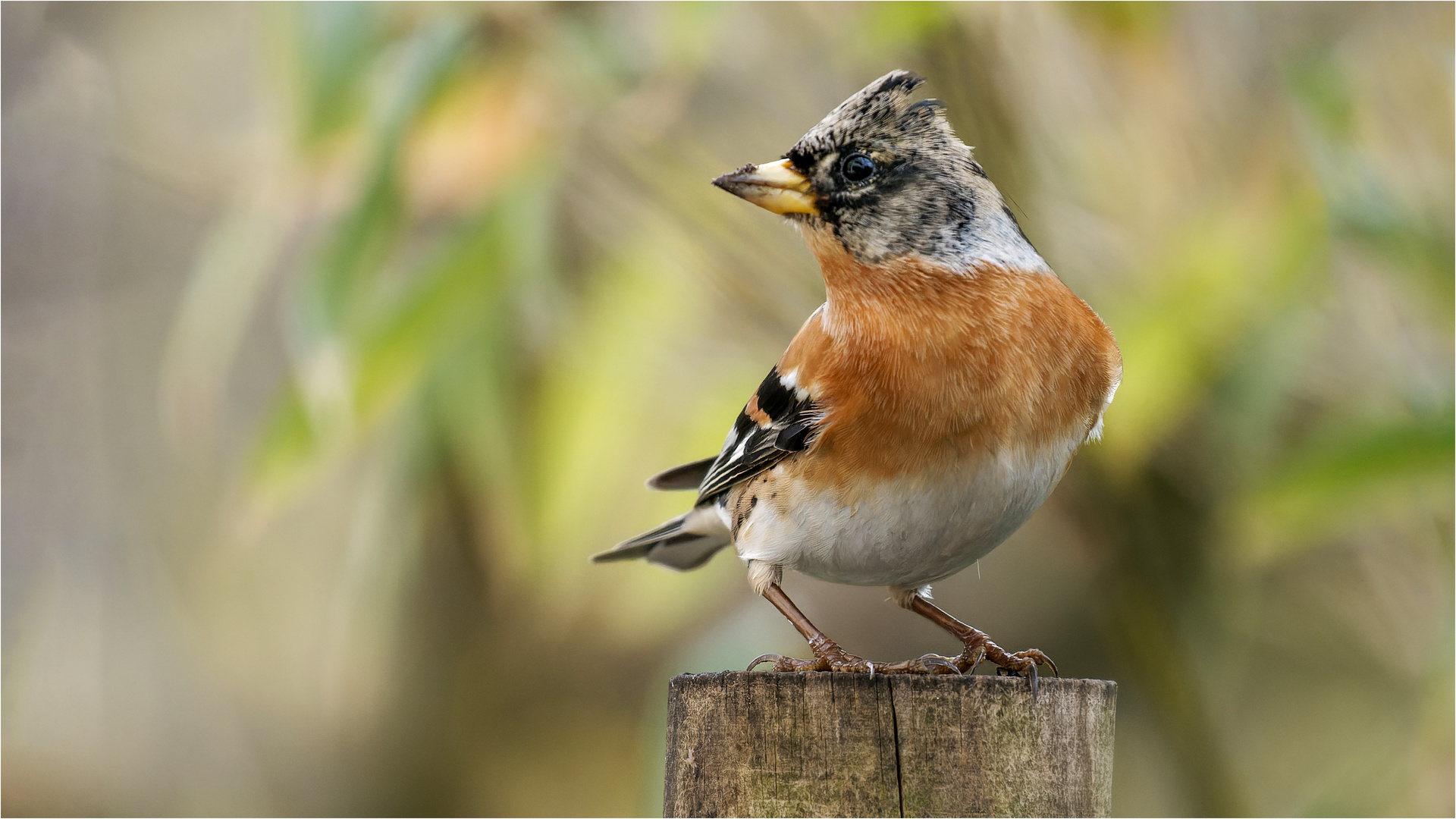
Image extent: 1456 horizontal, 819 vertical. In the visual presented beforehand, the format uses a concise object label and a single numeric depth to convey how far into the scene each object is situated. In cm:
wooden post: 287
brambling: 338
